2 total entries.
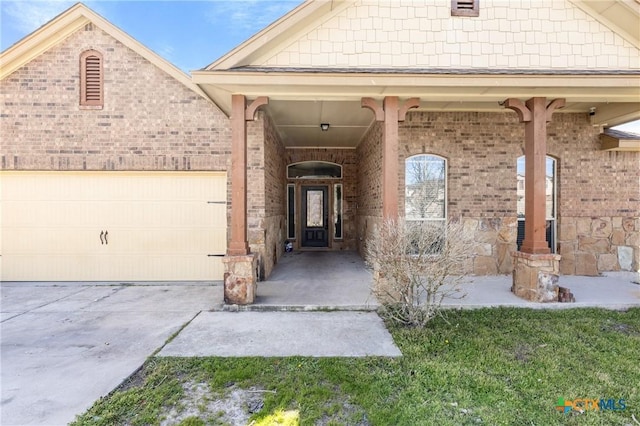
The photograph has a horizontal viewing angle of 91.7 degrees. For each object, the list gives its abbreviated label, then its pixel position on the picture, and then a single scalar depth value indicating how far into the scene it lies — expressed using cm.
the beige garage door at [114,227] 660
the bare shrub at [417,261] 399
